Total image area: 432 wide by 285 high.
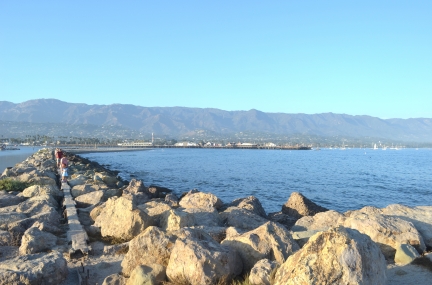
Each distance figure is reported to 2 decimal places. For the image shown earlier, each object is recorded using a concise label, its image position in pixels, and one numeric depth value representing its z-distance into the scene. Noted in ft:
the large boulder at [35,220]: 32.86
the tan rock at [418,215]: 30.09
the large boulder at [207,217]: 33.35
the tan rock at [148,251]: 22.54
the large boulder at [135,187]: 58.53
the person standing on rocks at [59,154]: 89.59
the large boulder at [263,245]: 22.06
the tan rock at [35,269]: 20.51
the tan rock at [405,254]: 24.20
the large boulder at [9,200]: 46.11
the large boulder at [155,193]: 66.65
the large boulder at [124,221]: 30.81
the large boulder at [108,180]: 76.69
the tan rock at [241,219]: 35.29
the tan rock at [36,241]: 27.48
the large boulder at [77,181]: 63.79
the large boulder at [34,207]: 39.26
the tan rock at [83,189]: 53.29
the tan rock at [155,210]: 32.32
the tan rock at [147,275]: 20.22
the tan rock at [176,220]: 29.30
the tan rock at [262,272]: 18.89
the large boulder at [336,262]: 15.30
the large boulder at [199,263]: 19.65
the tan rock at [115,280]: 20.94
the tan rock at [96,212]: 38.54
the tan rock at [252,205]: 45.85
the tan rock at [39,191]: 49.83
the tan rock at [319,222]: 34.48
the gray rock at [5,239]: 30.45
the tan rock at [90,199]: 47.44
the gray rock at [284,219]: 46.37
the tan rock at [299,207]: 49.73
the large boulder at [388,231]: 26.25
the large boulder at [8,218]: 33.24
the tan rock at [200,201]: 42.51
